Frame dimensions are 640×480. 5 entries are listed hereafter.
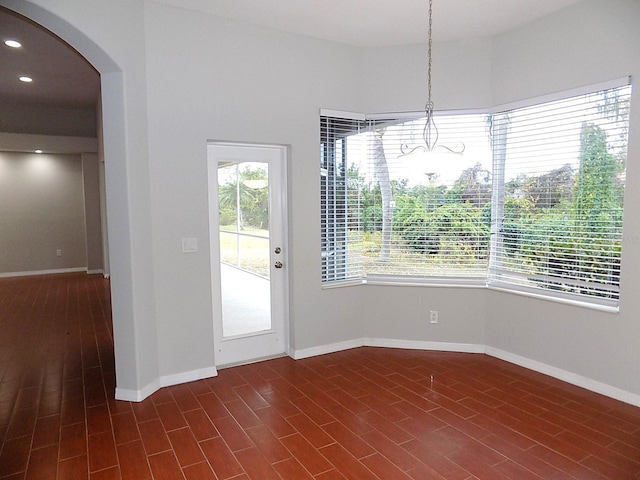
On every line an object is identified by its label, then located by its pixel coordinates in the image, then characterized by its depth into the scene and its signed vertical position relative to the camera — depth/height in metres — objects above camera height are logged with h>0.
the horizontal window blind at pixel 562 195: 3.27 +0.14
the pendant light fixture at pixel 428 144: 2.27 +0.41
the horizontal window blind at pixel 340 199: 4.25 +0.14
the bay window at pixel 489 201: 3.36 +0.10
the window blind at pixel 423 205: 4.18 +0.07
